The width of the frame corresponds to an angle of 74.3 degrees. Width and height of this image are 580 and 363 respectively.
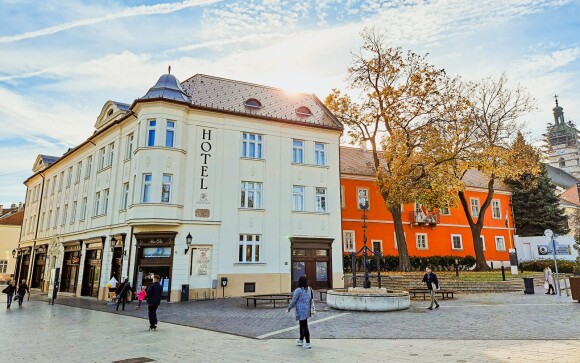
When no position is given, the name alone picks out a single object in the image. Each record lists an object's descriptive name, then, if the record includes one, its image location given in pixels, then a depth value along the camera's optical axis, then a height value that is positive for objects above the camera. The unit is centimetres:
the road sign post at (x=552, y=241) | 1941 +119
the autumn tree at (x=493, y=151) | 2767 +844
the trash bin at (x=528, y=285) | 2069 -107
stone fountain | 1521 -135
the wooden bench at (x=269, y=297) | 1775 -143
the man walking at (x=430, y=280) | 1569 -59
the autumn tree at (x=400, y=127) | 2659 +1031
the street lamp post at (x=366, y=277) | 1700 -53
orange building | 3541 +431
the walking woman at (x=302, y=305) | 922 -95
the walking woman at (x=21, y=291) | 2203 -140
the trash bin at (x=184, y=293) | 2127 -145
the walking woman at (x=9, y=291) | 2056 -129
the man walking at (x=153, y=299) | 1246 -105
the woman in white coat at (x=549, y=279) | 2089 -77
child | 1890 -143
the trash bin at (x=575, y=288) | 1656 -99
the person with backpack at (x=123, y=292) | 1856 -121
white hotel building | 2223 +450
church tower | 9244 +2945
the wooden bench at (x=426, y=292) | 1844 -137
